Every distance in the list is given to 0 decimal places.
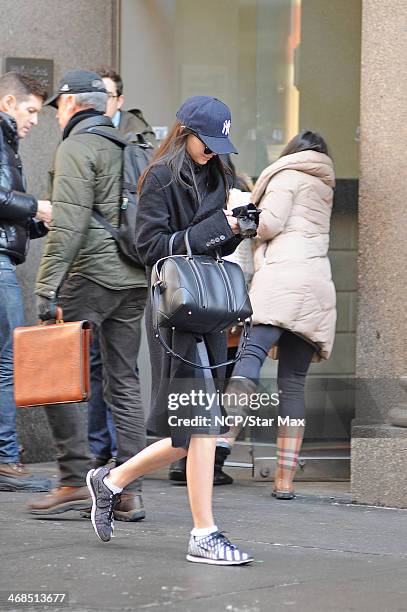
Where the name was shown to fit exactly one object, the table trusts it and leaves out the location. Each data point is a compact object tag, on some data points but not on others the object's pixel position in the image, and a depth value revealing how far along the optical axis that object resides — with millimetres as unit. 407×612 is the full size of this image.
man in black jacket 14828
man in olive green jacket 12924
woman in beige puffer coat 14759
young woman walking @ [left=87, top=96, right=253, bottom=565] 10857
